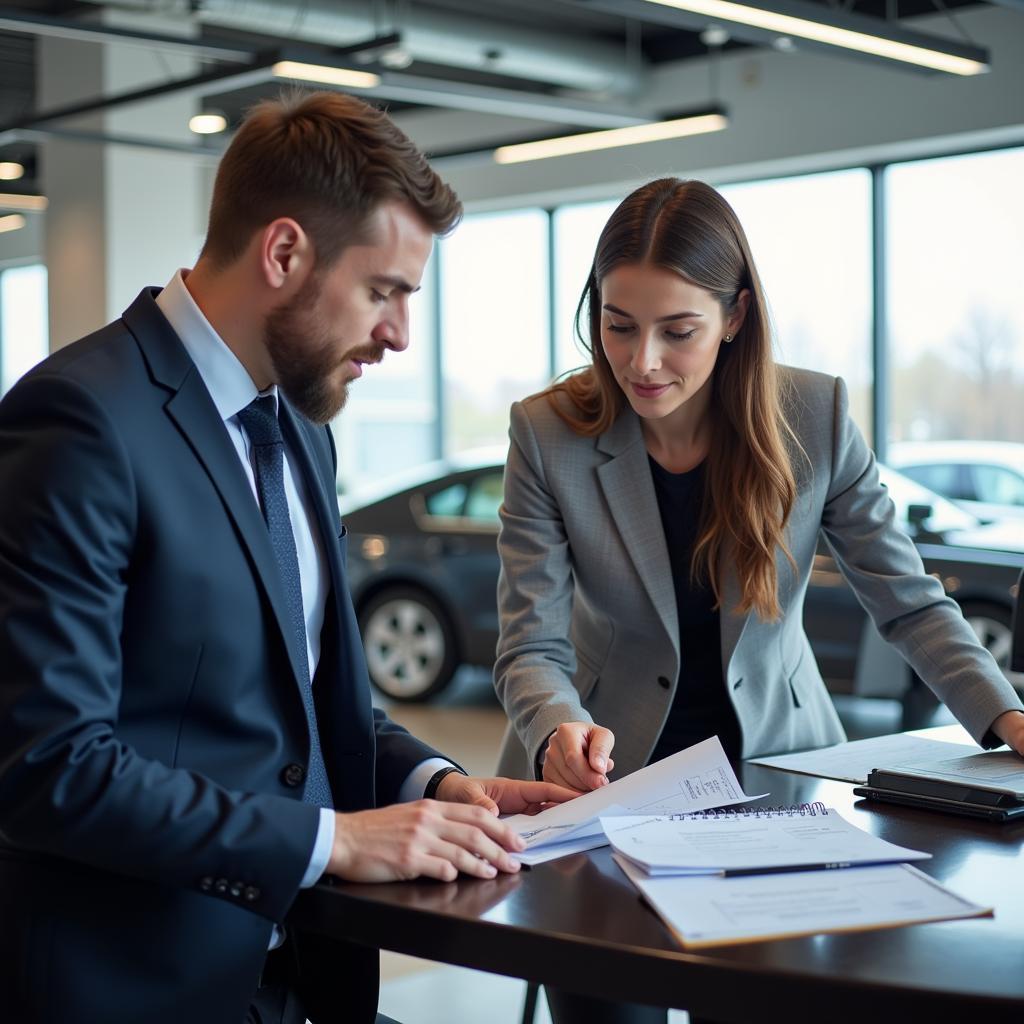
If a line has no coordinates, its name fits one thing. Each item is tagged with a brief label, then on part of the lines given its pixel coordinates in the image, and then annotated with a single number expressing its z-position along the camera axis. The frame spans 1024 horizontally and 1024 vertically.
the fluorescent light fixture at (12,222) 15.56
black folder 1.77
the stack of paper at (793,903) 1.32
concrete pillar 9.46
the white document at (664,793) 1.69
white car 8.62
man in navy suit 1.38
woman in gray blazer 2.20
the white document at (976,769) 1.84
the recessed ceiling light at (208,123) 8.69
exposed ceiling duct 8.27
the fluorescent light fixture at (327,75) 6.27
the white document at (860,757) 2.04
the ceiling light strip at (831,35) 5.28
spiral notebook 1.48
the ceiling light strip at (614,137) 7.93
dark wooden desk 1.22
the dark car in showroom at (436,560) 6.34
